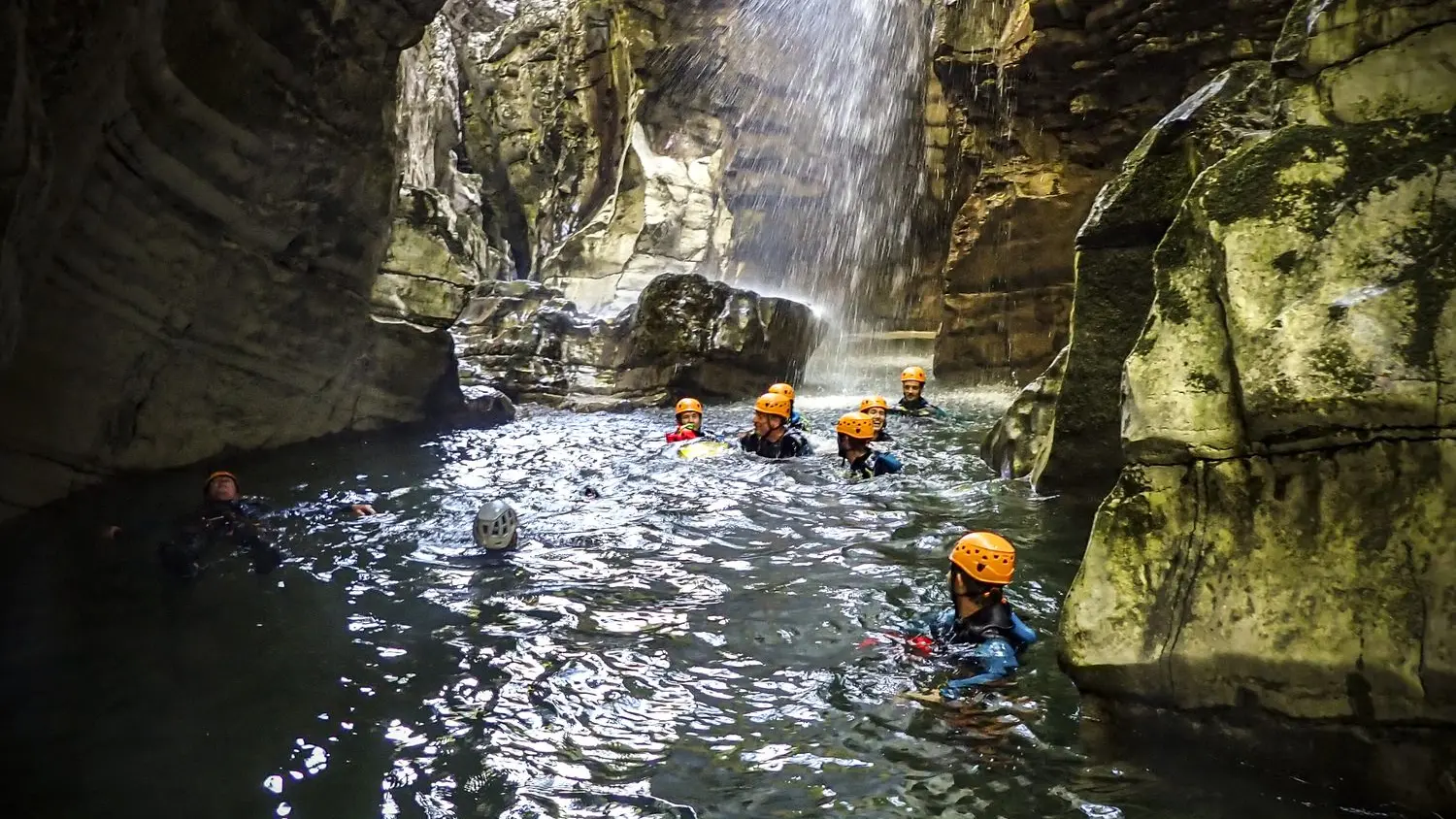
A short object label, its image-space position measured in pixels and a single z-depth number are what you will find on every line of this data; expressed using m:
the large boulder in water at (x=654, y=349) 17.64
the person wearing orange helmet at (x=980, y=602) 4.26
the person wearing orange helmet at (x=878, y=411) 11.02
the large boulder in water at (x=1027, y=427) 8.45
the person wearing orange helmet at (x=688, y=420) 11.14
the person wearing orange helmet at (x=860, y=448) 8.89
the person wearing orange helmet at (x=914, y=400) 13.29
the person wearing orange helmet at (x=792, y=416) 10.51
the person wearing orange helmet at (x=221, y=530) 6.07
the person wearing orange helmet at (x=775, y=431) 10.16
